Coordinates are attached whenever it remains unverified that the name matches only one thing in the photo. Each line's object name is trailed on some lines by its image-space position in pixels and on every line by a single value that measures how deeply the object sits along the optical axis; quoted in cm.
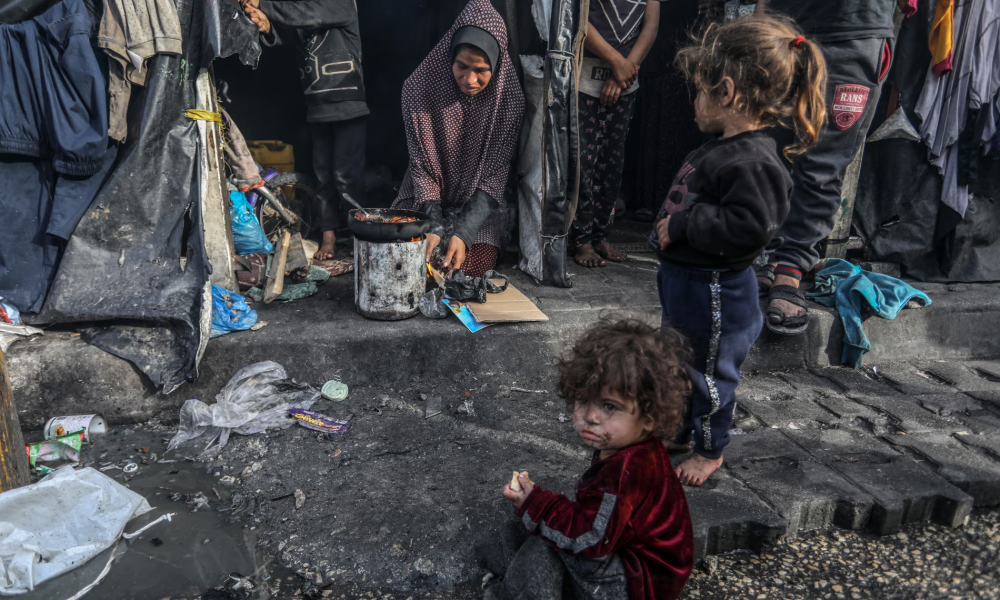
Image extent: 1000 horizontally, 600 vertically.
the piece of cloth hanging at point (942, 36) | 399
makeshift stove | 350
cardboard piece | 354
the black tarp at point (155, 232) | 319
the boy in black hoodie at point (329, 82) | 400
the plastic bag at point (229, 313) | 332
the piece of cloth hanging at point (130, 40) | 314
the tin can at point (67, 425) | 289
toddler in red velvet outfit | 172
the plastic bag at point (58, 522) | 202
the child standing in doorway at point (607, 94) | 423
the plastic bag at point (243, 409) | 291
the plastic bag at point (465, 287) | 369
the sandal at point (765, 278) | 389
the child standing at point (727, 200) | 215
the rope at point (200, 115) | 341
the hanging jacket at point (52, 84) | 309
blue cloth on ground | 377
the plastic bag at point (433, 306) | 361
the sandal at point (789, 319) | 362
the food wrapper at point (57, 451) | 276
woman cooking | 400
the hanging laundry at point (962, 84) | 404
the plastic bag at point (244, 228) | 386
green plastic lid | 322
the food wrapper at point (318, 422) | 299
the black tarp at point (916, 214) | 435
